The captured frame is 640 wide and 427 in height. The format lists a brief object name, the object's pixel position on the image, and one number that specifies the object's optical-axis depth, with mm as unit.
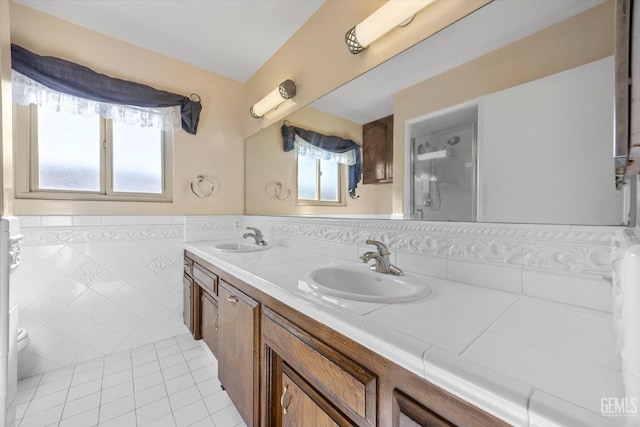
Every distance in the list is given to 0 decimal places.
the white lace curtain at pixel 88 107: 1562
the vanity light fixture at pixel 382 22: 1043
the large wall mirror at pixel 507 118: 696
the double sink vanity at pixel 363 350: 398
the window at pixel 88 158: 1652
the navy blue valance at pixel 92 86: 1542
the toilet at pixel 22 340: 1430
